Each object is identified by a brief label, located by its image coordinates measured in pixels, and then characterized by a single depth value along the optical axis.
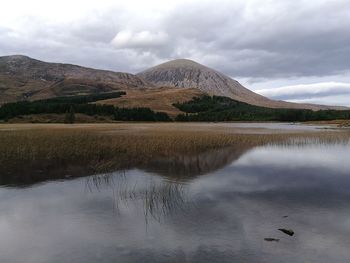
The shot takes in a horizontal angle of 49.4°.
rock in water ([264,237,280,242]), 13.96
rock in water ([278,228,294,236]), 14.59
